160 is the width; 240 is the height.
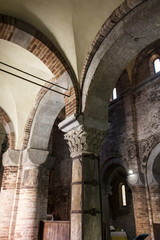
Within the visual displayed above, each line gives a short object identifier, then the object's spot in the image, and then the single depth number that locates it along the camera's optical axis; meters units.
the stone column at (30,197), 5.84
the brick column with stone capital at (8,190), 6.08
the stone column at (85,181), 3.78
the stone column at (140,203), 7.68
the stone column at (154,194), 7.55
